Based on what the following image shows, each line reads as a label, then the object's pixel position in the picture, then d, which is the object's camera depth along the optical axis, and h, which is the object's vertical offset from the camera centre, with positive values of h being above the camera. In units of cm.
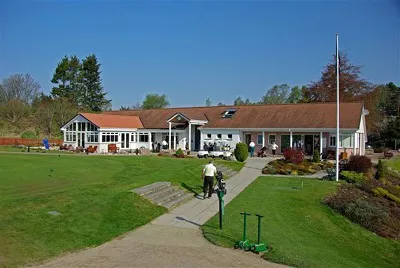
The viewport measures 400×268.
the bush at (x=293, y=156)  2983 -137
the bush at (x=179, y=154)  3475 -144
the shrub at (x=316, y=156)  3145 -143
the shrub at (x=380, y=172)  2594 -221
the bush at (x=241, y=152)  3066 -110
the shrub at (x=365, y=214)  1630 -319
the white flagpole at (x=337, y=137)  2323 +2
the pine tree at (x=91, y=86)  7825 +1016
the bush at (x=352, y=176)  2406 -236
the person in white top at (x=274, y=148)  3884 -100
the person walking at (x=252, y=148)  3797 -98
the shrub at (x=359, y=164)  2628 -174
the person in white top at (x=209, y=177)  1711 -170
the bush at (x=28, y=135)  5102 +28
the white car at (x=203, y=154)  3550 -150
